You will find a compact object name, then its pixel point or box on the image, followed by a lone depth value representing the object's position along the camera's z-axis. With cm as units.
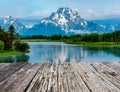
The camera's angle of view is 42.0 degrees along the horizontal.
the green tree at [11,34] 5686
